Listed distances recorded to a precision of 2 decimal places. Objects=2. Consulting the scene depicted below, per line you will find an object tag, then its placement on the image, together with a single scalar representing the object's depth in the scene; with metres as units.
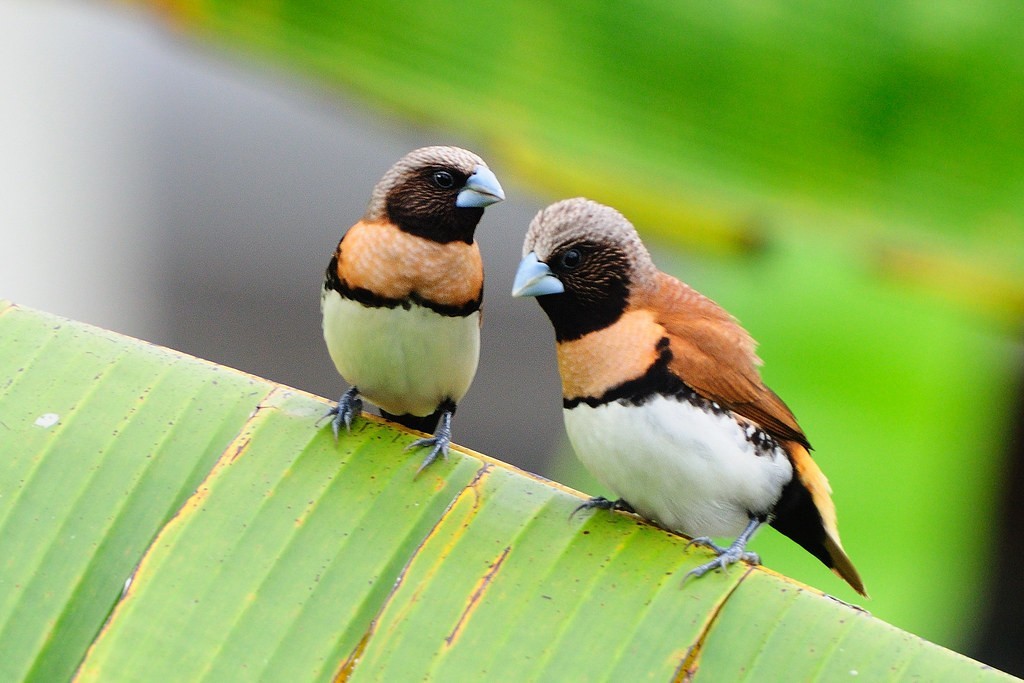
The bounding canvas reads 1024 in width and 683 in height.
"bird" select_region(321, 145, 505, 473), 5.55
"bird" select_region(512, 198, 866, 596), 4.80
